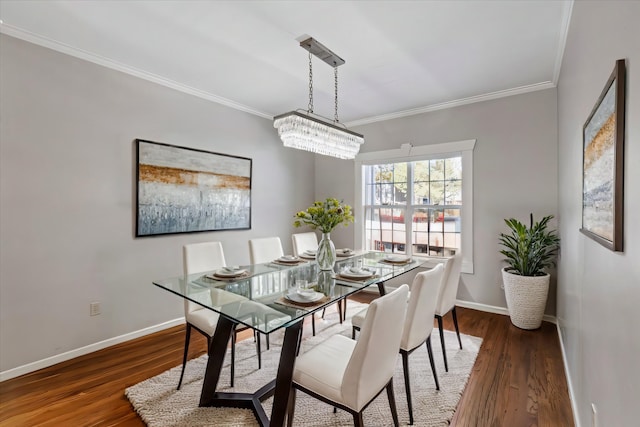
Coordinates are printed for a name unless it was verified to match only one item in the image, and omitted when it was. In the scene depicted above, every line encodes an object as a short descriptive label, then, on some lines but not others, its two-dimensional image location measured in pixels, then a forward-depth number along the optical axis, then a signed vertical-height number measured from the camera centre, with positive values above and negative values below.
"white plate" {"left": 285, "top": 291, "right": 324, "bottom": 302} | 1.73 -0.49
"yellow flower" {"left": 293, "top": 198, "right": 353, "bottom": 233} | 2.47 -0.02
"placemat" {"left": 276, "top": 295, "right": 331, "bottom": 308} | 1.69 -0.51
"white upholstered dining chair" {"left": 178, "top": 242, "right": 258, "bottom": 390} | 1.95 -0.52
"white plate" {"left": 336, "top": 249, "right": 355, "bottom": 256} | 3.29 -0.44
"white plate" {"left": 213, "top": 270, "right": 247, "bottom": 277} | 2.30 -0.46
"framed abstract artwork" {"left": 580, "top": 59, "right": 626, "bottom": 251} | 0.98 +0.19
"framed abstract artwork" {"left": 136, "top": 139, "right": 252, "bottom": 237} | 3.10 +0.25
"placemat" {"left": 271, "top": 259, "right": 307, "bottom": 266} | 2.83 -0.47
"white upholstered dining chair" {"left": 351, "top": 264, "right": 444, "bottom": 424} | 1.82 -0.63
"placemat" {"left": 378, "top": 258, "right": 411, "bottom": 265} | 2.83 -0.46
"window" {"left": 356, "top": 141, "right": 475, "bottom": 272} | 3.84 +0.19
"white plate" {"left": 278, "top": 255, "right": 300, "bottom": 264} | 2.86 -0.44
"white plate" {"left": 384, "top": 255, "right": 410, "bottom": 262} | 2.92 -0.44
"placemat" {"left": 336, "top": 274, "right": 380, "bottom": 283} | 2.18 -0.48
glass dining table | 1.58 -0.52
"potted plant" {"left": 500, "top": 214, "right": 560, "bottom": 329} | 3.07 -0.63
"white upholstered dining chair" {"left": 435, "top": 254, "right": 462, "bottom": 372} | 2.39 -0.63
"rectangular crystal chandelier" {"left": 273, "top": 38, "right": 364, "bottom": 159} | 2.39 +0.68
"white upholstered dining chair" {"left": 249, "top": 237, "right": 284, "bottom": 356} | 3.07 -0.39
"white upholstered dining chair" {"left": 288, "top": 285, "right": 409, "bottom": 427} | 1.36 -0.79
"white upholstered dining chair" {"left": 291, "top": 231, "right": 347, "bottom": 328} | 3.44 -0.37
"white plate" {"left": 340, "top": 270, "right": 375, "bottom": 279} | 2.25 -0.46
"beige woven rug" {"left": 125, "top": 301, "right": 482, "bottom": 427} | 1.86 -1.25
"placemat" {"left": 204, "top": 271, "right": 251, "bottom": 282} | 2.26 -0.49
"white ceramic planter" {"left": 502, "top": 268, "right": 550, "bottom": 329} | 3.05 -0.86
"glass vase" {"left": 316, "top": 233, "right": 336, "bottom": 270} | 2.54 -0.35
